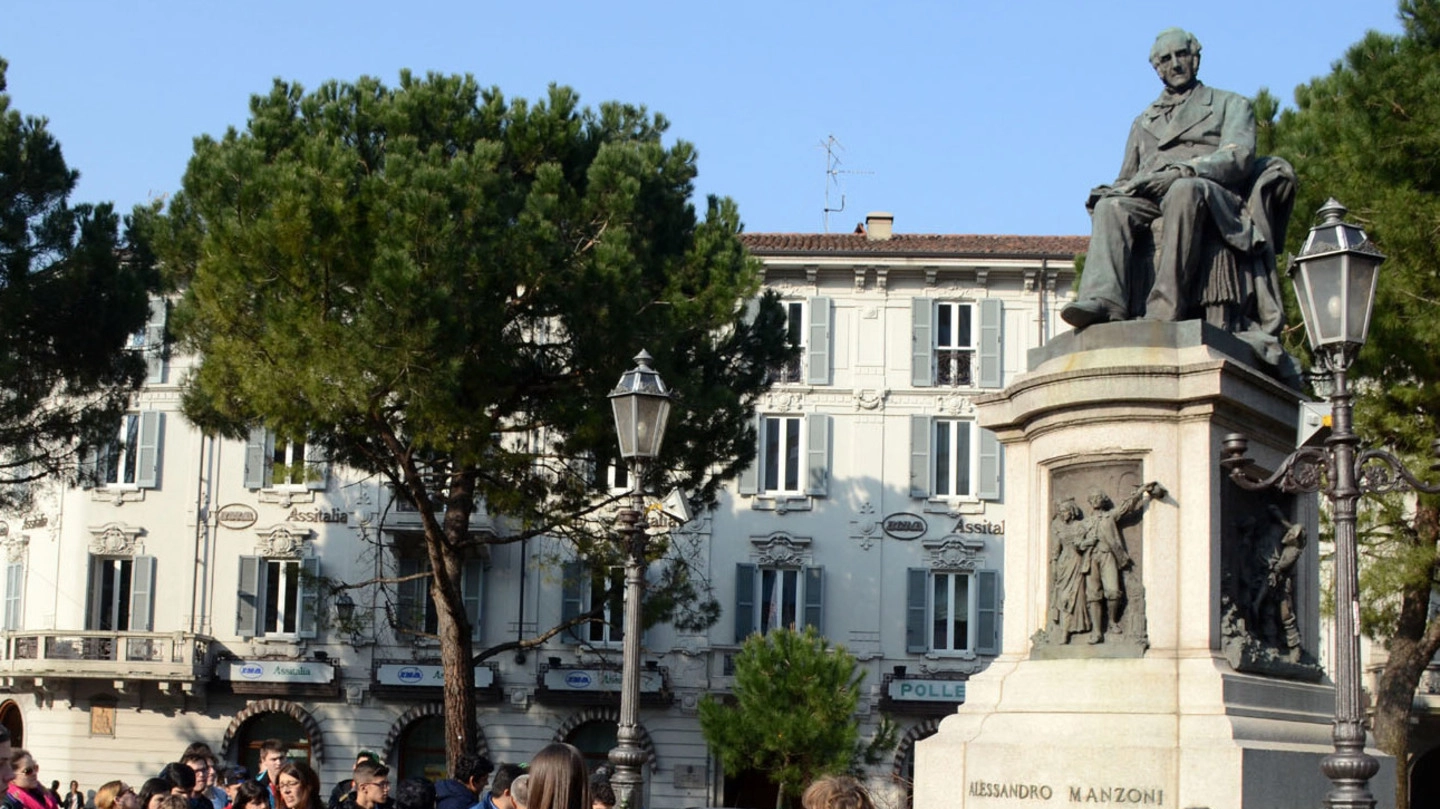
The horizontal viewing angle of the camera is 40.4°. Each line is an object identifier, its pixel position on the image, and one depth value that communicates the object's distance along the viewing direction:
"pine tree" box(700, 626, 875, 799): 31.16
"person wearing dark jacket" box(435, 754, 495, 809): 10.91
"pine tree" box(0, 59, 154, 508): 24.30
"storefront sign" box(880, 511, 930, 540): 37.12
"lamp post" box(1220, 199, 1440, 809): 8.78
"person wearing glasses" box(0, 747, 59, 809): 8.17
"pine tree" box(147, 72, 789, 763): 22.08
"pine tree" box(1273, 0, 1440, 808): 20.78
